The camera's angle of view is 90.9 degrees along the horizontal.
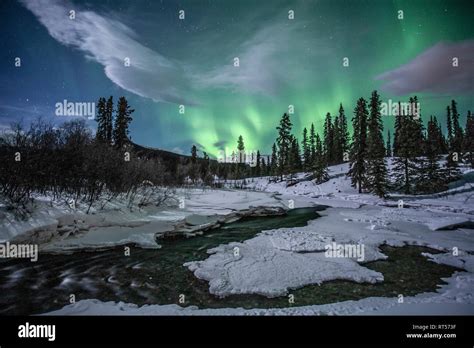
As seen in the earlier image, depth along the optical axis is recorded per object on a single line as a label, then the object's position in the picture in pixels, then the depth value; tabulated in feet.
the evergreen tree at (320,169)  163.84
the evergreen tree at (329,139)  234.99
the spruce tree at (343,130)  232.53
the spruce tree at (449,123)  217.36
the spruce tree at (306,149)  247.09
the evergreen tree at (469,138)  142.51
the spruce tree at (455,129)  174.09
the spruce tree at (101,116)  137.49
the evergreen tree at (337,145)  225.35
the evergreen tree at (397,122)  156.61
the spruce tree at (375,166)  106.42
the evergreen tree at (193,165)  232.12
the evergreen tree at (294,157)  231.40
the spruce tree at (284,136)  197.57
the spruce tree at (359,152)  119.85
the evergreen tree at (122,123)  128.98
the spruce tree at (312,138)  269.64
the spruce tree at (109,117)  138.00
